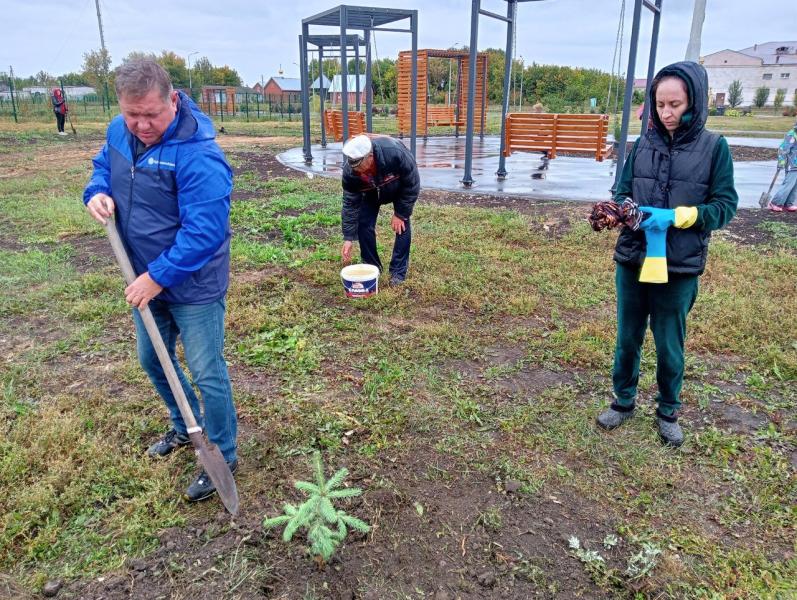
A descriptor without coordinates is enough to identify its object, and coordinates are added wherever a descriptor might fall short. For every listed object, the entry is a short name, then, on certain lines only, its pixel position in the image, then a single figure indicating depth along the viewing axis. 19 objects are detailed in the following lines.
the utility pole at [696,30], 7.97
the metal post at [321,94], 14.77
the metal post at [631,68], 7.61
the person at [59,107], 18.78
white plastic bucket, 4.48
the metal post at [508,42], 9.55
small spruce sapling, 1.92
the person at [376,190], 4.23
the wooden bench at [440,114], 19.34
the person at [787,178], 7.57
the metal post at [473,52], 8.50
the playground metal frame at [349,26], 9.88
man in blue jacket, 1.99
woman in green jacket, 2.39
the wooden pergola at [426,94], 16.80
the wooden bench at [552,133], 10.05
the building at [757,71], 72.25
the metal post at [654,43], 9.03
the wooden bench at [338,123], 12.62
